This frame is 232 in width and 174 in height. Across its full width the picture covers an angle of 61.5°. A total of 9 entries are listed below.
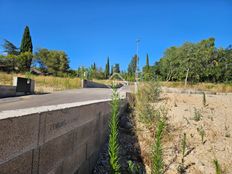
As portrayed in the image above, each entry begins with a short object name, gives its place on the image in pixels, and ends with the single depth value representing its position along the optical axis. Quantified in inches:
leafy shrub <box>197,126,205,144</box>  206.3
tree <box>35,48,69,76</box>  1608.0
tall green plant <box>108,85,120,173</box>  92.4
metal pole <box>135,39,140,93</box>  331.6
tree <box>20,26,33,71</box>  1460.4
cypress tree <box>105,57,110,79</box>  2432.3
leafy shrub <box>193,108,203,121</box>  267.8
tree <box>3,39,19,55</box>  1478.7
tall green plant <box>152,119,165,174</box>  84.9
